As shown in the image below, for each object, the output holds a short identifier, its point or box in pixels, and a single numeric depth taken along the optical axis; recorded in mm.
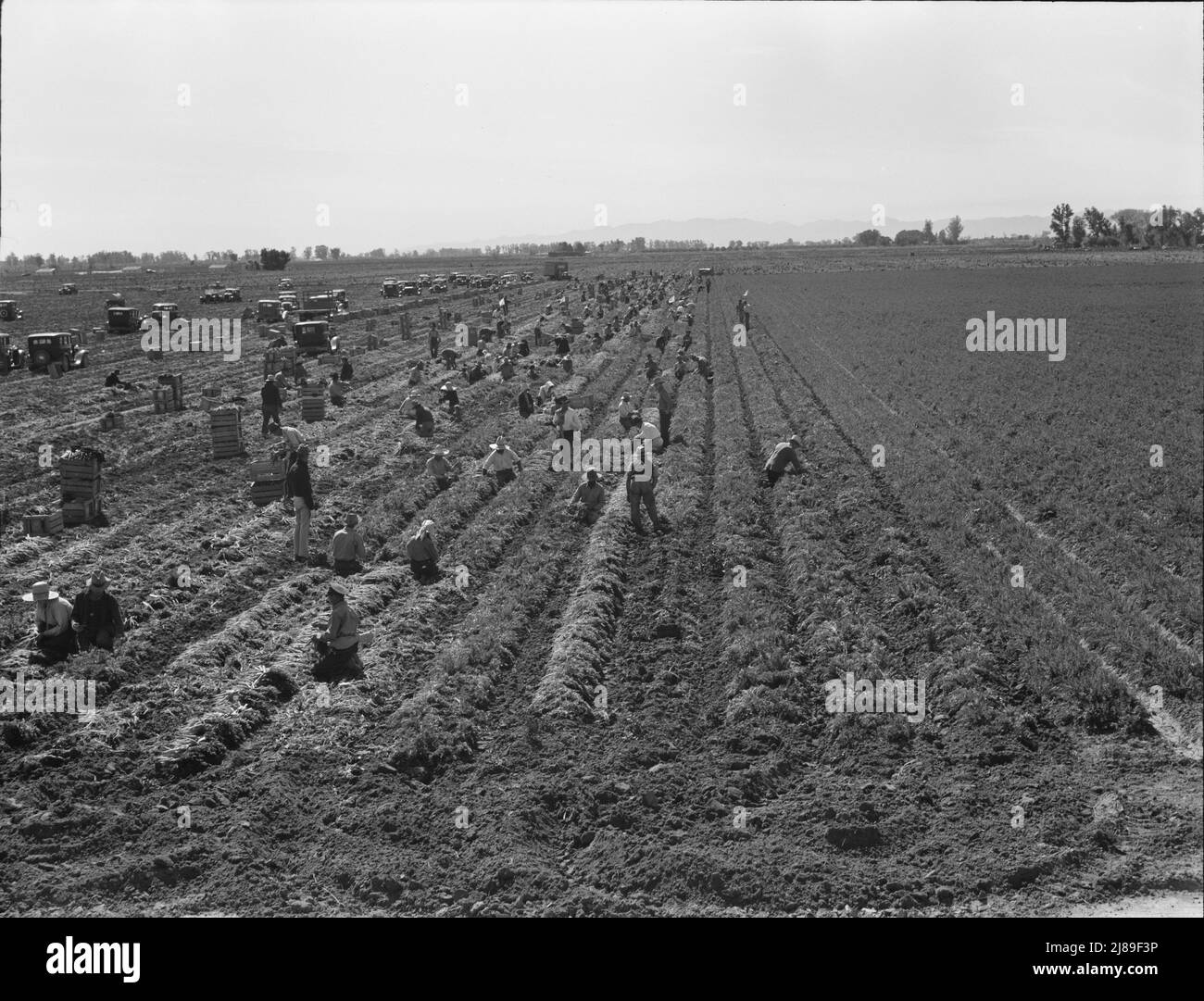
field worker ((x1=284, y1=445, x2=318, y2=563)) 16125
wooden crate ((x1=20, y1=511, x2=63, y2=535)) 17516
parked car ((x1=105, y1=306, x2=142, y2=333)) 51594
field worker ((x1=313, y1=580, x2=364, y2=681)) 12188
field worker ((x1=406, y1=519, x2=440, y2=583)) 15500
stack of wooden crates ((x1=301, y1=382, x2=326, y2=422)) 27812
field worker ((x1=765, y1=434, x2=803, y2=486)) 20031
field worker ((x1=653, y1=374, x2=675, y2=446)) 23531
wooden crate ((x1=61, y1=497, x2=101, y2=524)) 18344
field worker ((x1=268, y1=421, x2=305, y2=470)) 16734
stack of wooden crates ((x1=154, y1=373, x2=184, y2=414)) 29812
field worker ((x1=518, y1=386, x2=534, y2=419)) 27938
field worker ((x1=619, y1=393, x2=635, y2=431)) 24516
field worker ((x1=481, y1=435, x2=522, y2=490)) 21156
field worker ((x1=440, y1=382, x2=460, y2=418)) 29214
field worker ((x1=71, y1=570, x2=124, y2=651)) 12680
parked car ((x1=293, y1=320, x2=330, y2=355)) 42406
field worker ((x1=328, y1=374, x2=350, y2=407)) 30441
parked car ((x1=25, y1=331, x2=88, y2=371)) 38062
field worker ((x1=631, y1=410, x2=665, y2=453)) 20328
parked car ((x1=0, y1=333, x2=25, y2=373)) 38312
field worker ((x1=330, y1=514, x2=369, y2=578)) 15711
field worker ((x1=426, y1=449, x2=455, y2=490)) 21005
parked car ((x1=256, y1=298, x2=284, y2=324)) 56594
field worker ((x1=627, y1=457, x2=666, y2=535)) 17359
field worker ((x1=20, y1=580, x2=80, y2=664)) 12633
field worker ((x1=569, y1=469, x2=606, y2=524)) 18234
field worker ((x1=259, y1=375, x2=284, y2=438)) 25016
